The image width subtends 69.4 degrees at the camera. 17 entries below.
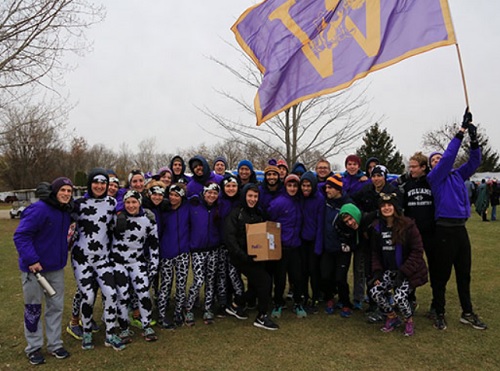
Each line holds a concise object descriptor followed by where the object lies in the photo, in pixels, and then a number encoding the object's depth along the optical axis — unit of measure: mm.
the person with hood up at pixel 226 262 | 5410
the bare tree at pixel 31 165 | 44656
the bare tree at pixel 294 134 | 11547
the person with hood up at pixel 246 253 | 5051
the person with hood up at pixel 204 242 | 5195
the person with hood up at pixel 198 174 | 5930
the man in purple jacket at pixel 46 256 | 3977
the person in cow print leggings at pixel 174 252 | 5141
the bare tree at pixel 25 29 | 9375
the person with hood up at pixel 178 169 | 6711
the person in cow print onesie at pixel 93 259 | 4426
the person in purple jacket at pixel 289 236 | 5398
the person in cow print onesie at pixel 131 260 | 4598
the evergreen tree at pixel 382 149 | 41312
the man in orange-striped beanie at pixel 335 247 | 5262
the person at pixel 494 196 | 18258
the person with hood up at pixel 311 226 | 5465
